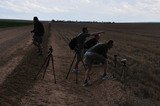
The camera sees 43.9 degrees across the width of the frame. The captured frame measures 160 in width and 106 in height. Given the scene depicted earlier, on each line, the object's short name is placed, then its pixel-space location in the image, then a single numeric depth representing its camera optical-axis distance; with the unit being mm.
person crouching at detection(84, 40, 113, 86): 7025
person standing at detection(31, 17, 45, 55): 10071
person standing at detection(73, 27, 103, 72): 7734
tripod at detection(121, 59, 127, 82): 7508
